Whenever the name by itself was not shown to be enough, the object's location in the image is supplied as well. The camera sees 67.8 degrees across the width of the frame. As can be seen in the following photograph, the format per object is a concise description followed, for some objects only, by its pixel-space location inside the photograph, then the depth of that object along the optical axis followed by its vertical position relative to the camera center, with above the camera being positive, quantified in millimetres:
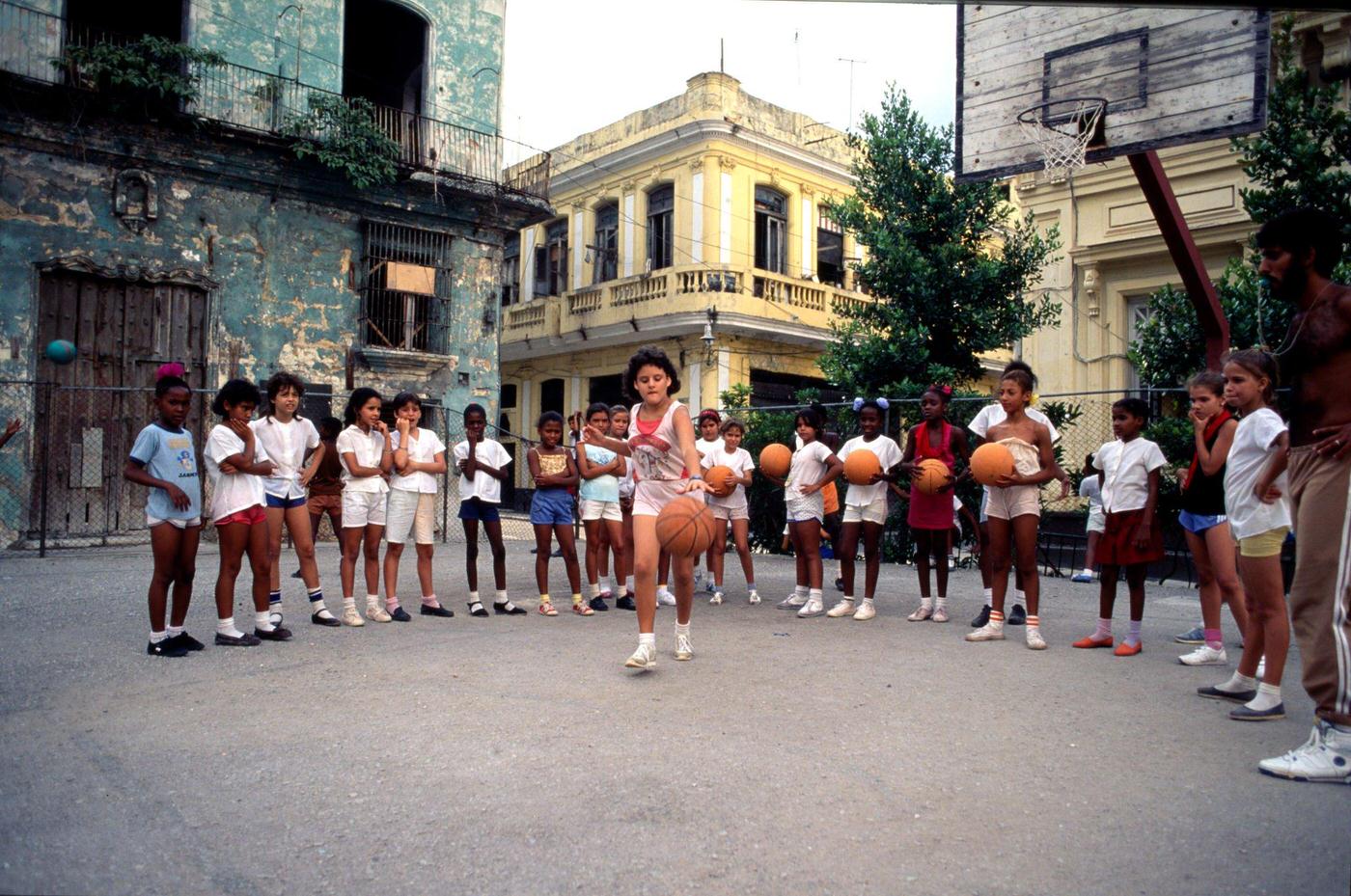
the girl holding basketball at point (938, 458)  8156 -3
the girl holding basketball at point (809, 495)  8938 -240
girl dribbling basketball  6230 +77
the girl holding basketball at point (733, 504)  9586 -364
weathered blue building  14539 +4165
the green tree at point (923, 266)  15648 +3226
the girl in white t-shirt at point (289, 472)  7355 -72
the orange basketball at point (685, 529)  6055 -374
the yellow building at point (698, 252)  24203 +5574
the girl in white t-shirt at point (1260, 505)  4812 -157
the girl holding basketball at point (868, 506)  8539 -318
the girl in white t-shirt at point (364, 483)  7707 -159
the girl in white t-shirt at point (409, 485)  7969 -176
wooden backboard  8180 +3503
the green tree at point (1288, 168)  11891 +3725
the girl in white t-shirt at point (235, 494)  6582 -216
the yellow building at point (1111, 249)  16391 +3813
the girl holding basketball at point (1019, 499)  7172 -201
